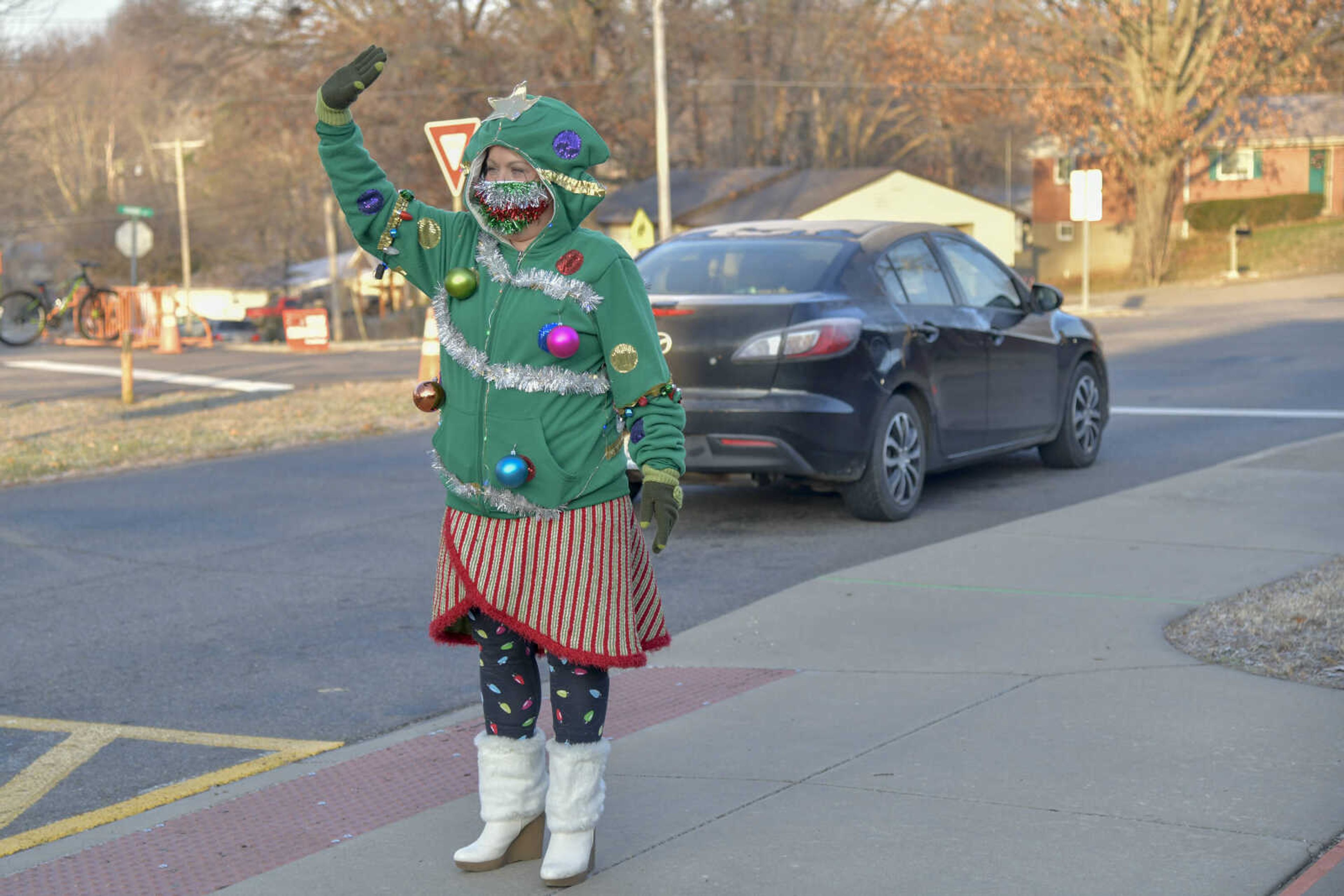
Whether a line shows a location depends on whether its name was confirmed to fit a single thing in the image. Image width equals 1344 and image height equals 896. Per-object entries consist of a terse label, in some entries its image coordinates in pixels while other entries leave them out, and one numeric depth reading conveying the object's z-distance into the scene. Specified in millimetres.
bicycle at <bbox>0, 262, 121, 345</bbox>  25062
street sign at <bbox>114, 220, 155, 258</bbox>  24203
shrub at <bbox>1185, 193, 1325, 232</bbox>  51188
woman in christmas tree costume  3477
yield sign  13023
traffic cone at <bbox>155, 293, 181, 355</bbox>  25062
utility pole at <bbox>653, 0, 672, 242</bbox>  30234
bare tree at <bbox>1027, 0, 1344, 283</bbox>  42000
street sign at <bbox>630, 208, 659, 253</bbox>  27844
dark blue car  8102
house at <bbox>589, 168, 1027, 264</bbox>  45844
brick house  51531
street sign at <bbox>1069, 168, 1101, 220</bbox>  32281
